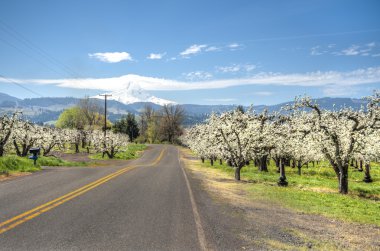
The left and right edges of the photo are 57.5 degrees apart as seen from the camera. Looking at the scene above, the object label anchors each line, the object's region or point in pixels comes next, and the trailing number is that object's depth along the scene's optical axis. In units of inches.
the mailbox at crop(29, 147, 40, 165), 1157.1
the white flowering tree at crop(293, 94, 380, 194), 841.5
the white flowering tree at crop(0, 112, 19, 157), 1524.1
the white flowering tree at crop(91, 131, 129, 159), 2647.6
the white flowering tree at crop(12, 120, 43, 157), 1877.5
